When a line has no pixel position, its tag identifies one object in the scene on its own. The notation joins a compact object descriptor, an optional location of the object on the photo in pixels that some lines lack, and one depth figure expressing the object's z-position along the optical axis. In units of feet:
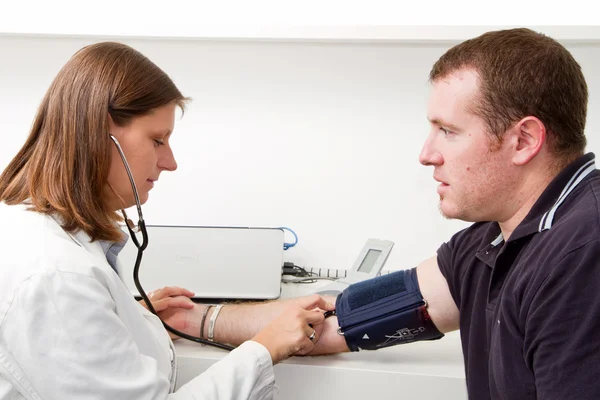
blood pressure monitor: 4.98
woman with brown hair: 2.70
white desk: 3.61
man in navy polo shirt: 2.74
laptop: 4.62
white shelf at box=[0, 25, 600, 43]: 5.36
